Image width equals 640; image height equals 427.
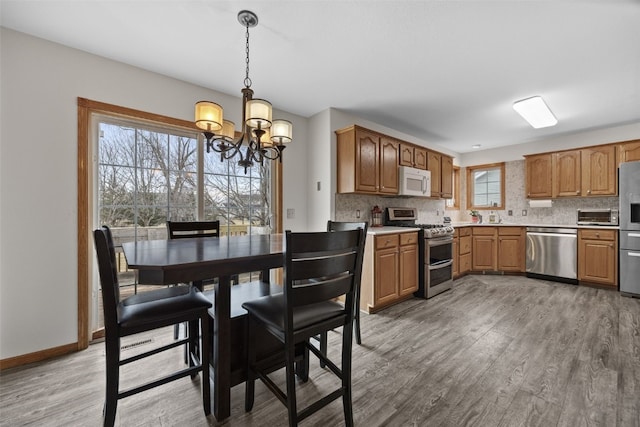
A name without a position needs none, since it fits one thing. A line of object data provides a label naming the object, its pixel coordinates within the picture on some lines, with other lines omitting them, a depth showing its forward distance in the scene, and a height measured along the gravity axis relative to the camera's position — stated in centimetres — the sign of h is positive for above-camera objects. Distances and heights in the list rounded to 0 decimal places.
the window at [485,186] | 539 +55
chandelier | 166 +58
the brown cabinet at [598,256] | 376 -63
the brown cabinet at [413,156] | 385 +84
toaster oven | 407 -7
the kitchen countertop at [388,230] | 300 -20
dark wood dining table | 108 -23
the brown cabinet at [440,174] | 438 +66
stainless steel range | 346 -56
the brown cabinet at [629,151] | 375 +86
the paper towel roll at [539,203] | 470 +16
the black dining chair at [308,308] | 119 -51
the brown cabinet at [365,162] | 322 +64
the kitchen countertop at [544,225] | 384 -21
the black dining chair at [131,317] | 122 -51
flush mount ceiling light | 306 +122
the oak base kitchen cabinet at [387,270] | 296 -66
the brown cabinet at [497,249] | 459 -62
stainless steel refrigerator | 349 -22
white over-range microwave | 374 +45
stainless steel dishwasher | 408 -64
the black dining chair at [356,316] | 190 -85
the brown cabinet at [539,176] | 454 +63
